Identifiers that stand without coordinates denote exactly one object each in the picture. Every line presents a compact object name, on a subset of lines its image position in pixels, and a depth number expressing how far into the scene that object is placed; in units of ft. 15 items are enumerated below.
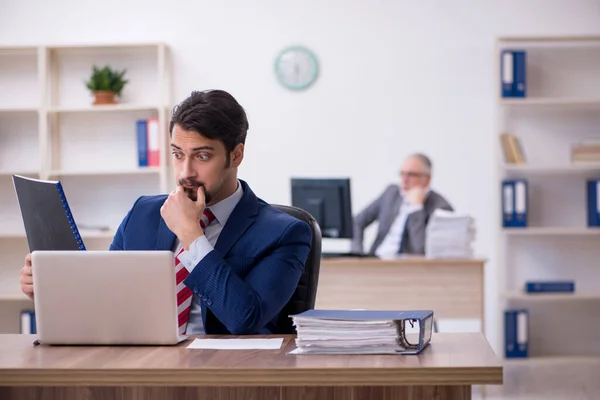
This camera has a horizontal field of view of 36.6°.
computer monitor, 16.08
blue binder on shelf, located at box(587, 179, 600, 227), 19.61
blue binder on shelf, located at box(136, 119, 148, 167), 19.92
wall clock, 20.49
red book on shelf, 19.83
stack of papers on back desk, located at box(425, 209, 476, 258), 16.26
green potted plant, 19.89
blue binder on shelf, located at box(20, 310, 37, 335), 19.24
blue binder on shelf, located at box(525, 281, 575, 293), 19.25
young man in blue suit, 7.05
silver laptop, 6.08
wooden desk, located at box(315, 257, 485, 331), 16.01
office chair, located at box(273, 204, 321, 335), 7.89
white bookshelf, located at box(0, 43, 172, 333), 20.72
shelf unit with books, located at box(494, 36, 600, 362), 20.39
